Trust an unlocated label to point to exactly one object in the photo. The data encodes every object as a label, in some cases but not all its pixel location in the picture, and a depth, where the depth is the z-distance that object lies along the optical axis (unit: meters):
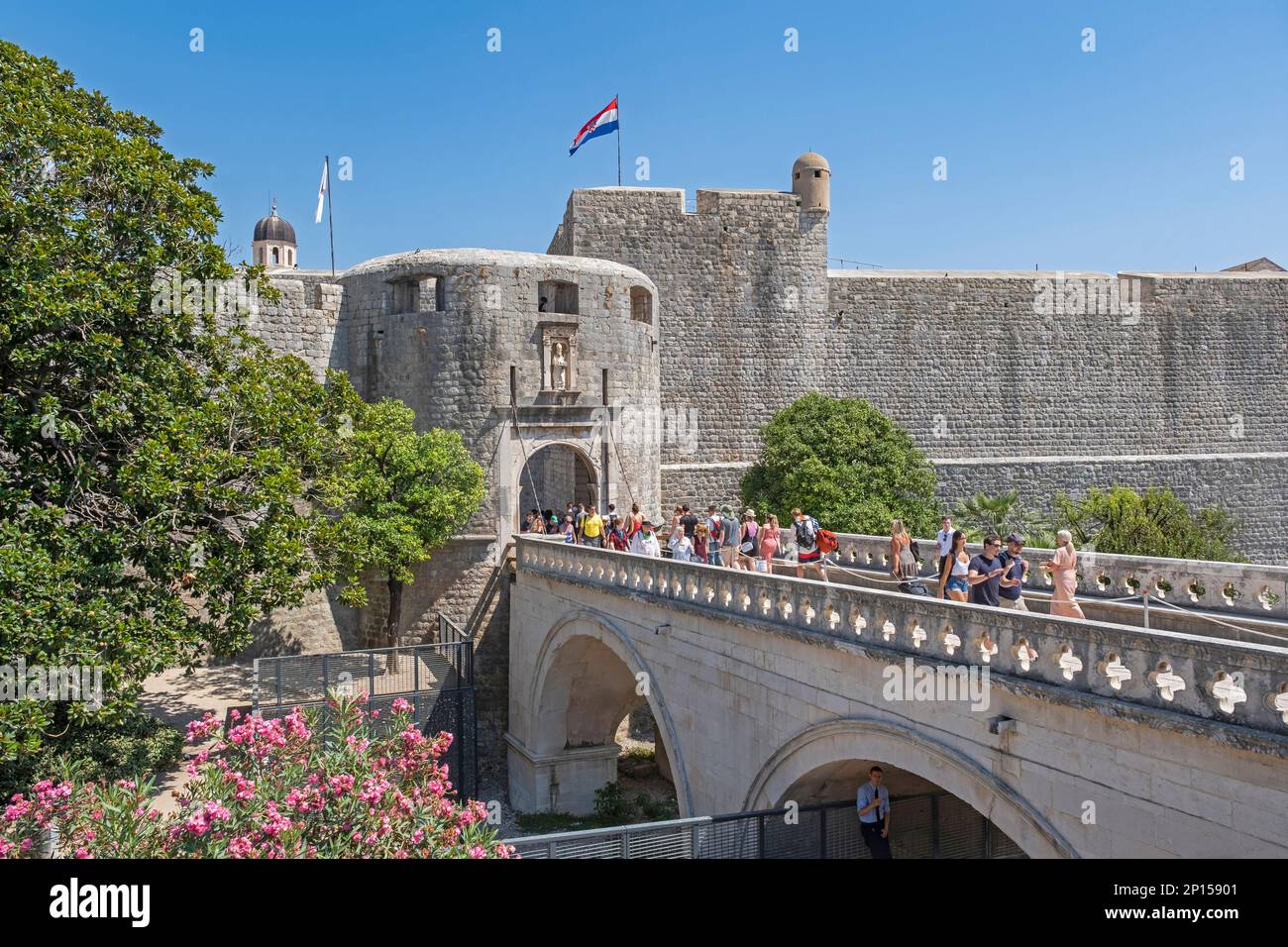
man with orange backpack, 15.54
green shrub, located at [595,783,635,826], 20.55
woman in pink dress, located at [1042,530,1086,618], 9.98
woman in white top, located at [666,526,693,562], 15.88
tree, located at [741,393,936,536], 24.42
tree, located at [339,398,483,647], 20.70
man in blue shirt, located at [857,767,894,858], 10.42
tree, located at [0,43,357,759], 11.65
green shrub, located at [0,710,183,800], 12.09
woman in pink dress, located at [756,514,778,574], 14.77
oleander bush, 6.81
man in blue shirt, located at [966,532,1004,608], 10.02
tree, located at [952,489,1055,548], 21.12
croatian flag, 26.62
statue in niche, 23.31
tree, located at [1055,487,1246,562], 22.83
